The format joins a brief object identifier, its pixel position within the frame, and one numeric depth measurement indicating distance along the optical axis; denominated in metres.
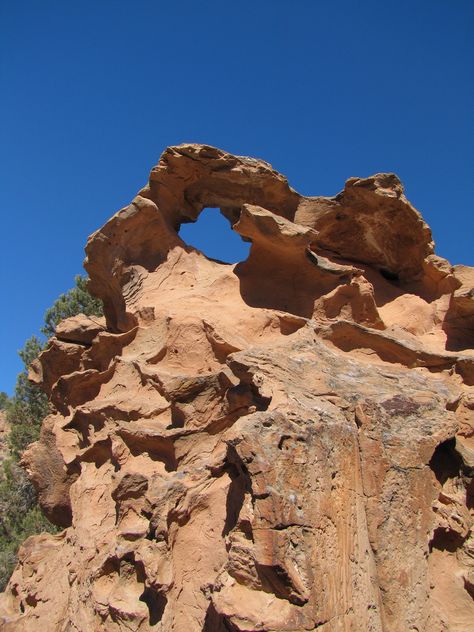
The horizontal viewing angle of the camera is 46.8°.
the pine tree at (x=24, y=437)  12.84
